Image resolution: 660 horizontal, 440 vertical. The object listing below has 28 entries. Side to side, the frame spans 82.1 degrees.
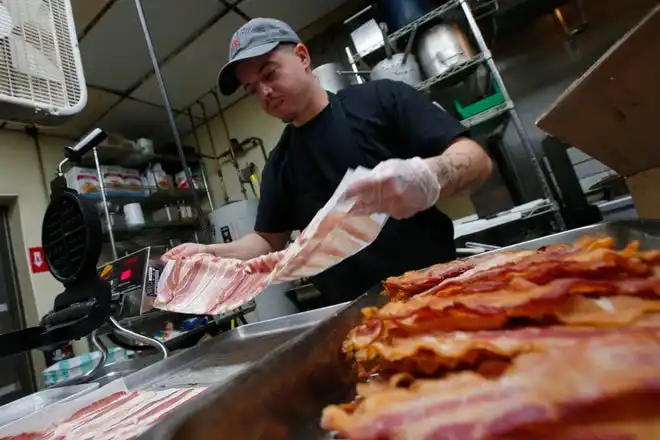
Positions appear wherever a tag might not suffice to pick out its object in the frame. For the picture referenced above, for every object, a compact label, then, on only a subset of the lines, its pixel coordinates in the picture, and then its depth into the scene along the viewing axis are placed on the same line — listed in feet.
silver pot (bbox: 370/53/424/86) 7.23
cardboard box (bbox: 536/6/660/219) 2.19
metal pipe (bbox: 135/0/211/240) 3.91
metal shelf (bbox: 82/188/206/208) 9.67
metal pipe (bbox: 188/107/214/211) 12.16
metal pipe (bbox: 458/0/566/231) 6.28
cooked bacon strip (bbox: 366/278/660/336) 1.18
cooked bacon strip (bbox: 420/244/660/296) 1.25
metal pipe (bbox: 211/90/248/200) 11.31
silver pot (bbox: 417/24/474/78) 6.90
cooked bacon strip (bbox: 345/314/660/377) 1.00
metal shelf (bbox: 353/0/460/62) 6.94
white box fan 2.94
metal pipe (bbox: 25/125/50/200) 9.68
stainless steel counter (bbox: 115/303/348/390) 2.52
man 3.71
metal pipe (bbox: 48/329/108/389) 3.31
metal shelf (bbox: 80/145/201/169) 9.59
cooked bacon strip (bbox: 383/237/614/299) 1.81
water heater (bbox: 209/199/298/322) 9.28
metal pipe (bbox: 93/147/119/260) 8.88
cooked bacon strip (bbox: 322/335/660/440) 0.78
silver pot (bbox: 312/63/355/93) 8.00
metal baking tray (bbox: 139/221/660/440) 1.16
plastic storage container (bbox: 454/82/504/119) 6.68
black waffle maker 2.83
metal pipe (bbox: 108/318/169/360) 3.26
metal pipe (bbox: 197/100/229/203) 12.06
